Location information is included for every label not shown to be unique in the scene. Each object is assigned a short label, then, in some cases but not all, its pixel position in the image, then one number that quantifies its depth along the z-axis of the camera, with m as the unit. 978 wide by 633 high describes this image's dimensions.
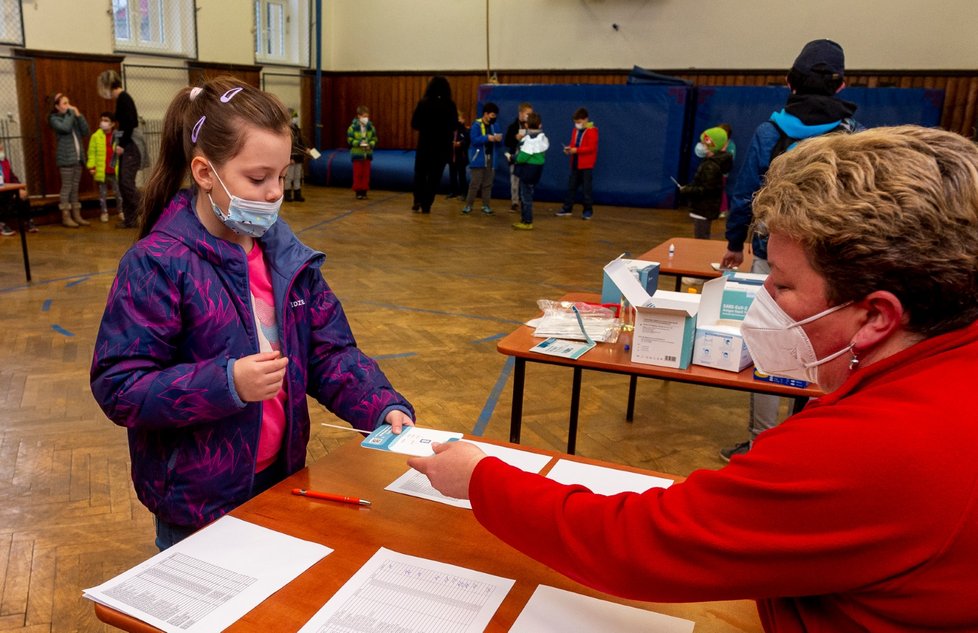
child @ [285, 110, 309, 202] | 11.45
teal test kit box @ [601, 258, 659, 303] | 2.74
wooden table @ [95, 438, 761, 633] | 1.13
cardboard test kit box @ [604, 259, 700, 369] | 2.32
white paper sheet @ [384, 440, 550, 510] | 1.48
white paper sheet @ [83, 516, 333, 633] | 1.10
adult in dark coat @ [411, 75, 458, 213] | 10.07
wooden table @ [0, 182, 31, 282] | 5.62
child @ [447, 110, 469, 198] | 12.09
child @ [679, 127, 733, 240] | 7.08
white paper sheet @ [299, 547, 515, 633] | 1.09
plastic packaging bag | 2.65
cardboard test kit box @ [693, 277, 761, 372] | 2.33
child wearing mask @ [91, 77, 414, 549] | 1.36
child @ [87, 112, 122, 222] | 8.77
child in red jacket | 10.46
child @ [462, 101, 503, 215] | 10.37
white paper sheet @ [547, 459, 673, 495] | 1.50
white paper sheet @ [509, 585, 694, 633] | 1.10
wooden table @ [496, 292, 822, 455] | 2.26
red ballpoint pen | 1.44
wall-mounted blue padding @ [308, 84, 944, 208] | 10.84
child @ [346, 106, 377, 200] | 11.94
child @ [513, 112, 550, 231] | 9.54
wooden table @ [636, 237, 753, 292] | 3.73
